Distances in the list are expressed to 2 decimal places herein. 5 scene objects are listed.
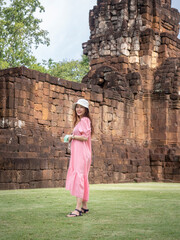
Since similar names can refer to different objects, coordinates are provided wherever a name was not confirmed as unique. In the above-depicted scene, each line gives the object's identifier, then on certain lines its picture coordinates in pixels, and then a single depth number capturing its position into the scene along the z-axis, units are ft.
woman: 18.88
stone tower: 61.11
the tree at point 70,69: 137.69
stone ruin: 42.55
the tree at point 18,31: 96.12
